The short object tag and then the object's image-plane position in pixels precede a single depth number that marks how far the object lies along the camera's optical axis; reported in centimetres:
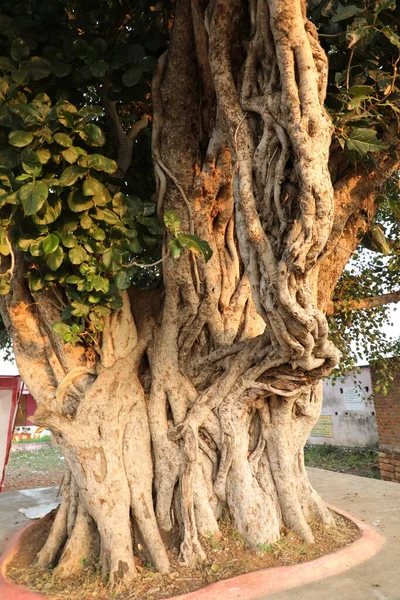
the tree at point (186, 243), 281
